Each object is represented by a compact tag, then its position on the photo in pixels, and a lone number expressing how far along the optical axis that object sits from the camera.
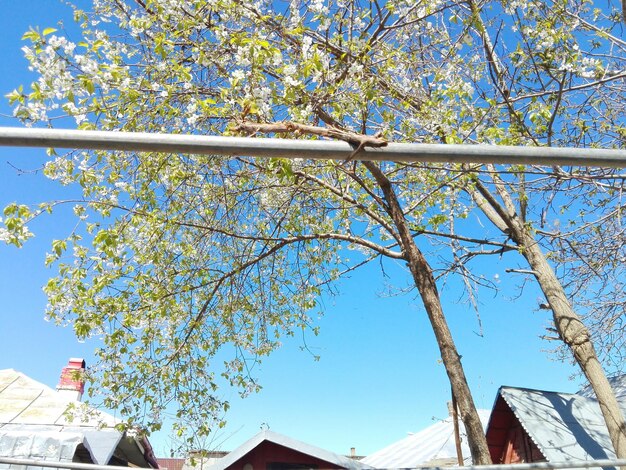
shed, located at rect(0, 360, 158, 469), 7.40
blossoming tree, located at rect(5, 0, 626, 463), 6.02
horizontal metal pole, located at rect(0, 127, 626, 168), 1.54
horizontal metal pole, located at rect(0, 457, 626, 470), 1.71
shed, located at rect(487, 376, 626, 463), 10.76
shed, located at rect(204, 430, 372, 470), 10.86
